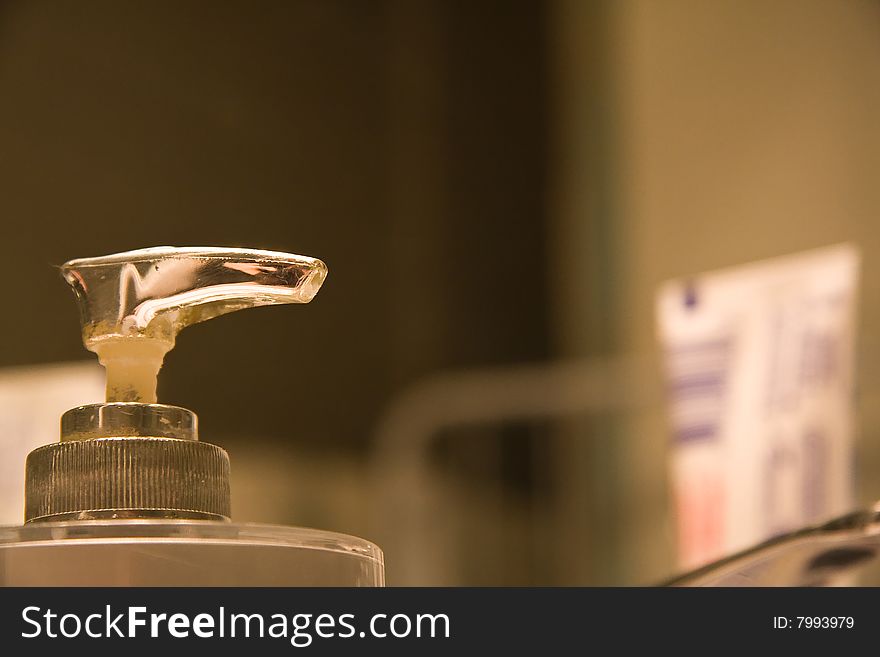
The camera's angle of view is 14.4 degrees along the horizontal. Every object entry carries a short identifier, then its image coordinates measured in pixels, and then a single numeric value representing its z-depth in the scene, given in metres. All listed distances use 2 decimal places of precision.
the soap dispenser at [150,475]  0.47
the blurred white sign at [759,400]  0.59
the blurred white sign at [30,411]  0.57
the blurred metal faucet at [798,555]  0.50
